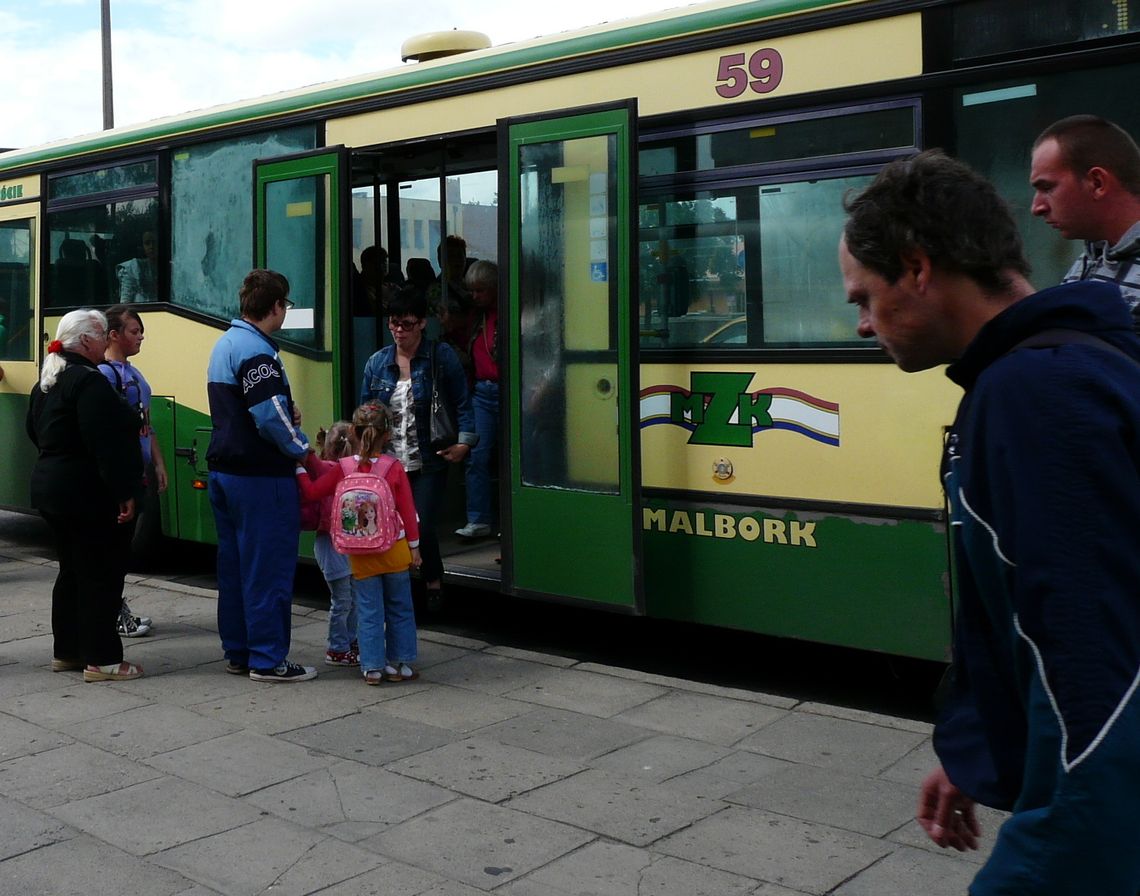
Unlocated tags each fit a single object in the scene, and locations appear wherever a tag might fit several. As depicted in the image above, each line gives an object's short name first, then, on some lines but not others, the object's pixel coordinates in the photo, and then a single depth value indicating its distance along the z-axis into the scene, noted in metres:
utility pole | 19.92
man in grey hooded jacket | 3.67
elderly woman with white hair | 6.37
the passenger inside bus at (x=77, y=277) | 9.87
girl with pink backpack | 6.26
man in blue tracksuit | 6.25
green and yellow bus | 5.48
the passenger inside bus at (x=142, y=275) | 9.34
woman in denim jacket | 7.30
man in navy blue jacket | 1.49
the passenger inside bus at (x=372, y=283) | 8.62
